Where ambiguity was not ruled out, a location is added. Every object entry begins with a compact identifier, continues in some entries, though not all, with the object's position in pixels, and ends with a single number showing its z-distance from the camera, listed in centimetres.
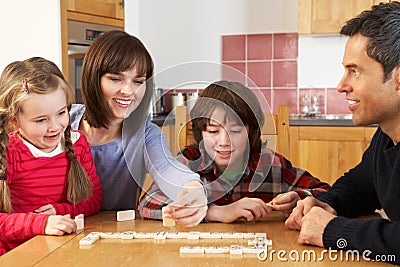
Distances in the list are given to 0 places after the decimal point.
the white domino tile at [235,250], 118
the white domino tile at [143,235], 131
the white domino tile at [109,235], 131
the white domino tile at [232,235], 130
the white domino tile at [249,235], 131
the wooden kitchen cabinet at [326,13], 377
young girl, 151
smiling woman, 163
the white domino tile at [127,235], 131
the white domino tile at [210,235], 131
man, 130
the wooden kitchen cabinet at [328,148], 354
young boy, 148
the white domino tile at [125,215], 151
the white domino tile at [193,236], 130
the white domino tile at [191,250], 119
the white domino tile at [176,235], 131
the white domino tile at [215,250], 119
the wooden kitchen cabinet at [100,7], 353
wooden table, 113
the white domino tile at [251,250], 119
